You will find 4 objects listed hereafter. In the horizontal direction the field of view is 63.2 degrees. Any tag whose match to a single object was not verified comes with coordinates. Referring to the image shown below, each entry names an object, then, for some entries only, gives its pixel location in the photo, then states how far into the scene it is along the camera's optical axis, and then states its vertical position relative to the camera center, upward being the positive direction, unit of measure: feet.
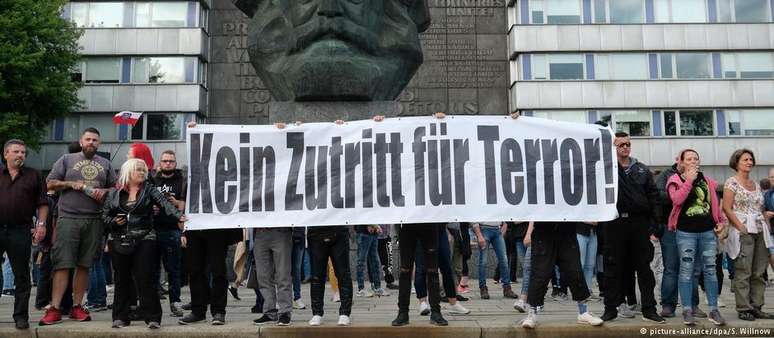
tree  83.25 +20.88
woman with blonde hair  21.47 -0.65
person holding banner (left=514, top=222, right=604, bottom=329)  20.71 -1.83
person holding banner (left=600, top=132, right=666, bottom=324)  22.25 -0.99
